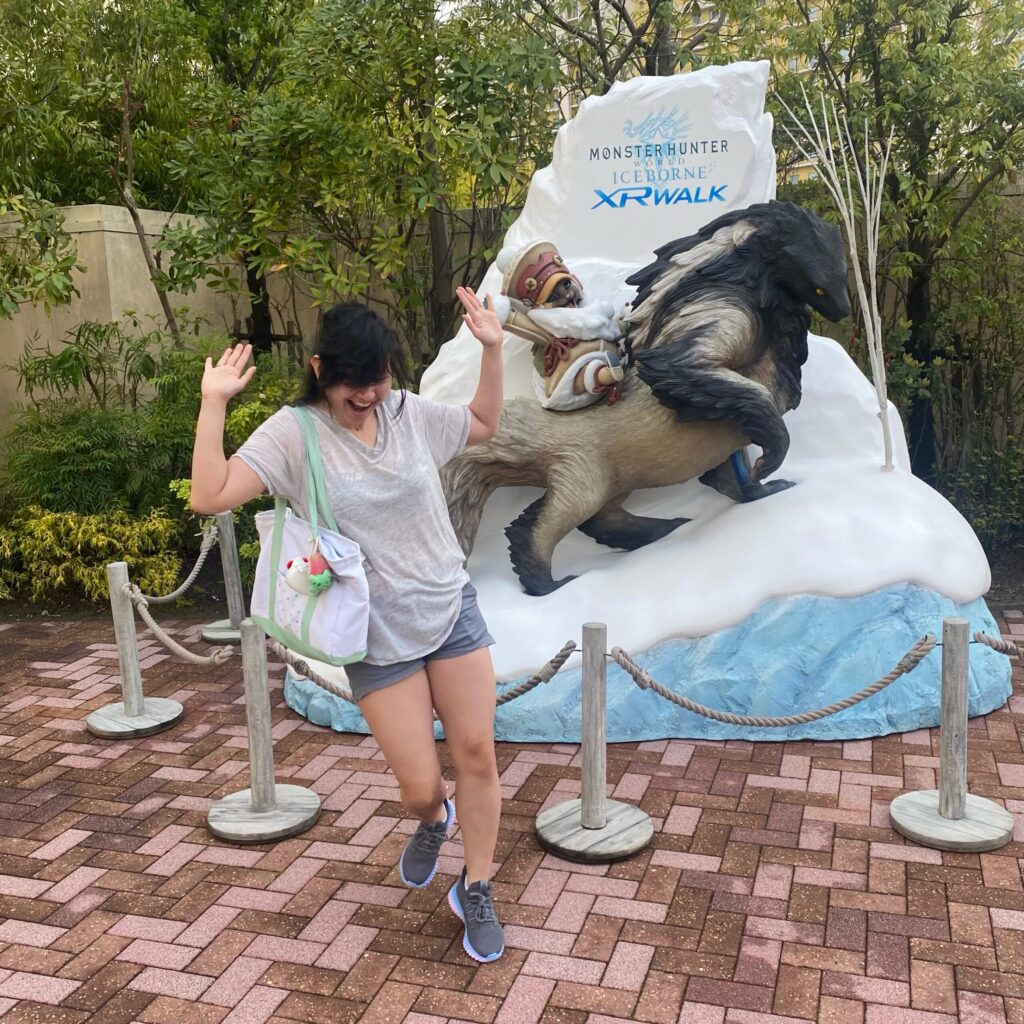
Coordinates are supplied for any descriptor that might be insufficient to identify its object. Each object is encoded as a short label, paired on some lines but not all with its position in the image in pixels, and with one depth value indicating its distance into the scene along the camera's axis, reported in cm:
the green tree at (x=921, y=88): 606
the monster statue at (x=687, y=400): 407
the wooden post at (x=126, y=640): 440
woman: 233
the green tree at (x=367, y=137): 588
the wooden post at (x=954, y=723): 319
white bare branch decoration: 451
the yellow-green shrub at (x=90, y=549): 624
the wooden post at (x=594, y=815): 321
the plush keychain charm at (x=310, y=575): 235
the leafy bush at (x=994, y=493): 665
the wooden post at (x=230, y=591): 541
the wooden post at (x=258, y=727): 350
